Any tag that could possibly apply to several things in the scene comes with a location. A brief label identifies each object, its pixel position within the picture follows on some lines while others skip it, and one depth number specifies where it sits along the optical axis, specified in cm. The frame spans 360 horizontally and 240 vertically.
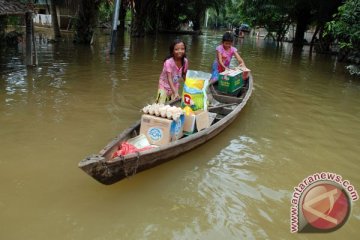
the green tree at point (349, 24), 1152
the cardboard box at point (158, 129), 461
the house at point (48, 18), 2756
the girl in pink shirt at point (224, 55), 737
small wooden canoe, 355
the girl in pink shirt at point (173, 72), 550
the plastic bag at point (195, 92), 536
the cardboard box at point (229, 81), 746
